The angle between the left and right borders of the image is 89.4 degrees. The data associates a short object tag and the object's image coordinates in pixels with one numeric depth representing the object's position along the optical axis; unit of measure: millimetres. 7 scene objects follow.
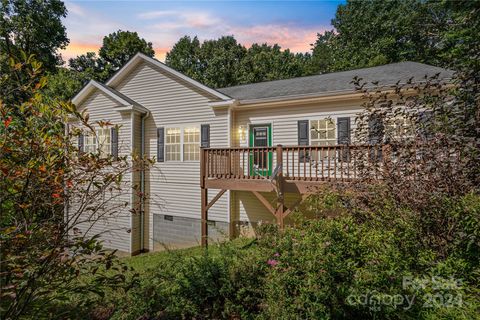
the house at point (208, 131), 8440
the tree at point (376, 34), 21514
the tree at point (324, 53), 29203
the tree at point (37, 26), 17469
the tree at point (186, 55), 30656
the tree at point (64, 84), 18364
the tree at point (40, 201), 2008
